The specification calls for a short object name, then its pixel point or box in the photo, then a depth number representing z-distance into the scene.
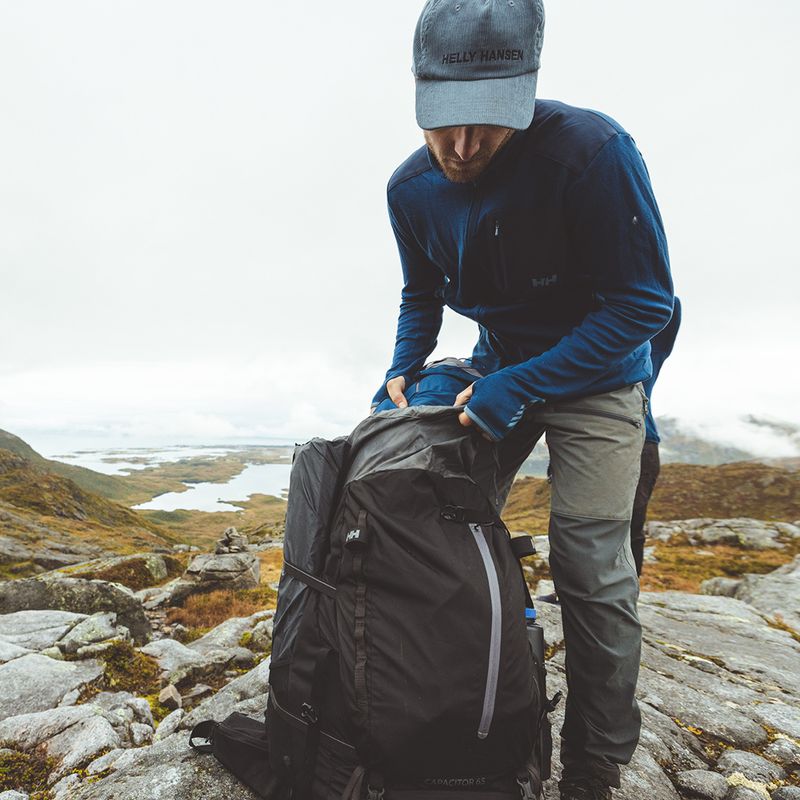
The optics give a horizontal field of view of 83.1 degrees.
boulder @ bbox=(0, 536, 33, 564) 32.99
